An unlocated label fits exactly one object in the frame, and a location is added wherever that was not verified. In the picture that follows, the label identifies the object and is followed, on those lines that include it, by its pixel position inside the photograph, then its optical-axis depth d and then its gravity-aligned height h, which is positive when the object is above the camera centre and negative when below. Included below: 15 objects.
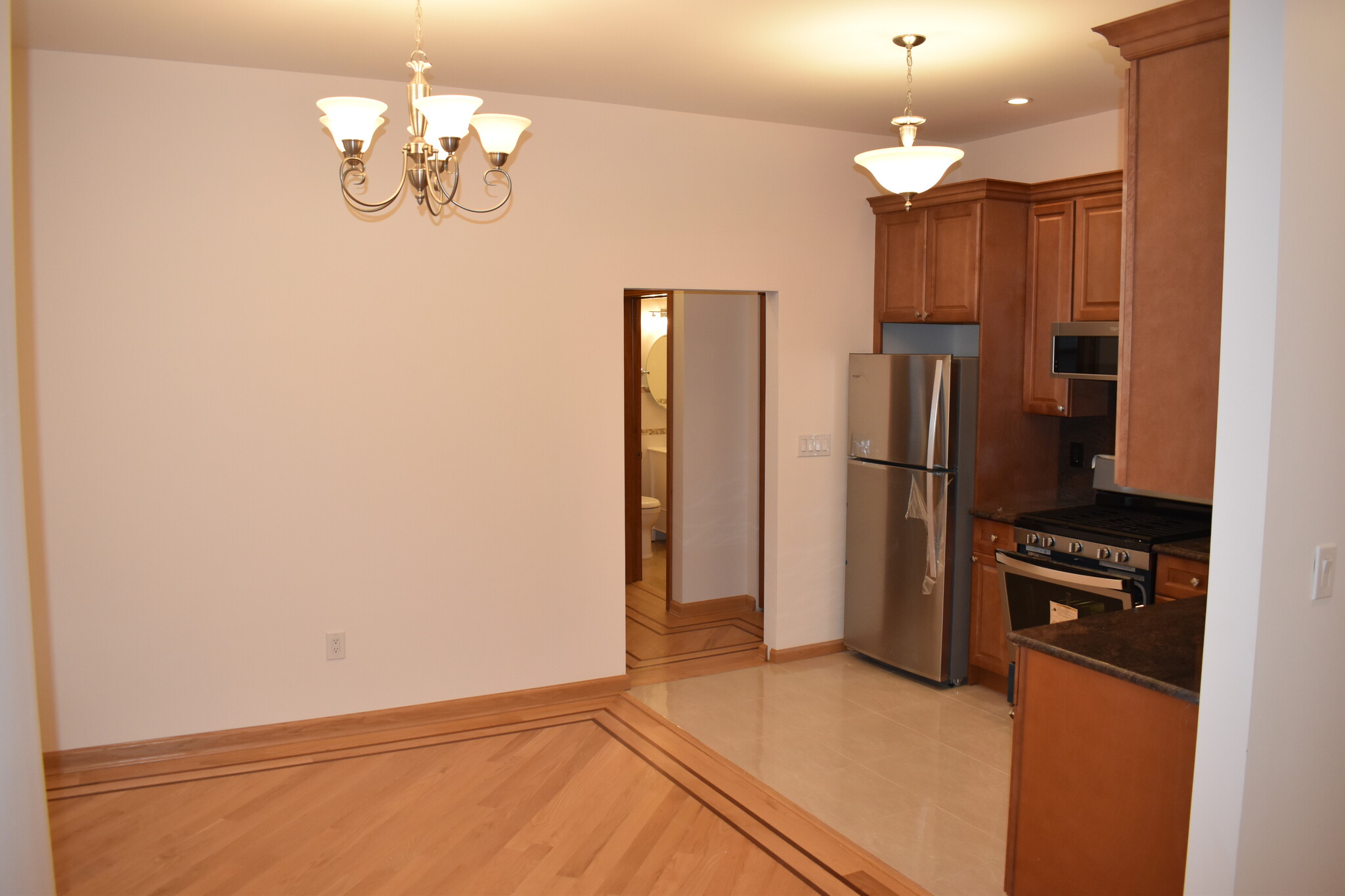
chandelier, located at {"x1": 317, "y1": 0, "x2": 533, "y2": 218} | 2.40 +0.63
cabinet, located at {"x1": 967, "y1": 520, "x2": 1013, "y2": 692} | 4.55 -1.13
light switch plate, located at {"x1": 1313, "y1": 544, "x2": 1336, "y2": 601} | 2.06 -0.42
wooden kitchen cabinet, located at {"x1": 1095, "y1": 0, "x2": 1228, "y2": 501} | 2.21 +0.31
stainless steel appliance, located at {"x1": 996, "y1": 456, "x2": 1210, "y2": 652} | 3.84 -0.75
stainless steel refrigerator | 4.61 -0.64
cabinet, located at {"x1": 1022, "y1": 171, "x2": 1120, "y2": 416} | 4.18 +0.45
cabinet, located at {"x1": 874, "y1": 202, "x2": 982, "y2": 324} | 4.60 +0.55
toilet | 7.23 -1.08
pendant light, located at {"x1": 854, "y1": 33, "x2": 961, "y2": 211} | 3.17 +0.70
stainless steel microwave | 4.17 +0.11
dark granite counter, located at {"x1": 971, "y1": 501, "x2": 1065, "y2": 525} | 4.40 -0.64
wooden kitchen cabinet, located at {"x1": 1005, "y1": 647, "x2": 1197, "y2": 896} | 2.24 -1.02
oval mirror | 7.71 +0.03
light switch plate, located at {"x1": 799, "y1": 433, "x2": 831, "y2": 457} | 5.03 -0.37
